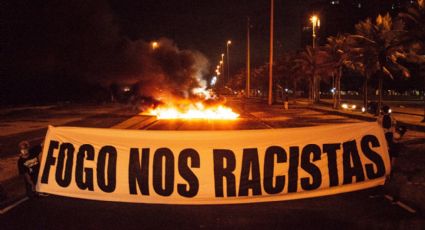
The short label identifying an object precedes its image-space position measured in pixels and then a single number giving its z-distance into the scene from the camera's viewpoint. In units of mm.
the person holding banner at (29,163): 7102
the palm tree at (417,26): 22984
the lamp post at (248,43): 61731
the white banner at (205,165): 6578
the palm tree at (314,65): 47619
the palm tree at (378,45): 29375
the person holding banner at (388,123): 8867
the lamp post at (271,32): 45250
